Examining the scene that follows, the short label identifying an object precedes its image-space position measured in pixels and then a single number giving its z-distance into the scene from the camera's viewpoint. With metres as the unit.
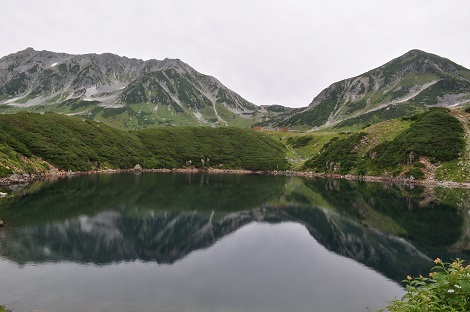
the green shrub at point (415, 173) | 122.19
